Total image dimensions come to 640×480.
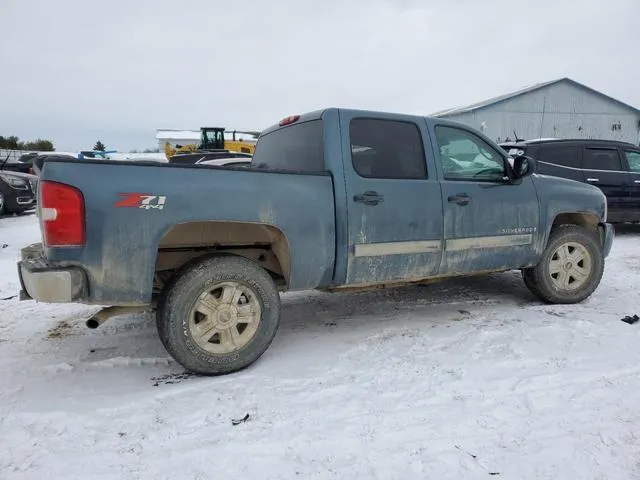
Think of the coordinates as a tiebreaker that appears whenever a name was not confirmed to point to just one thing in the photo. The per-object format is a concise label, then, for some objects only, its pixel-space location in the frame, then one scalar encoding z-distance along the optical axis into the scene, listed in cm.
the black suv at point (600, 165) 837
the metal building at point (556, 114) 2769
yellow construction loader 2669
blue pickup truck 285
